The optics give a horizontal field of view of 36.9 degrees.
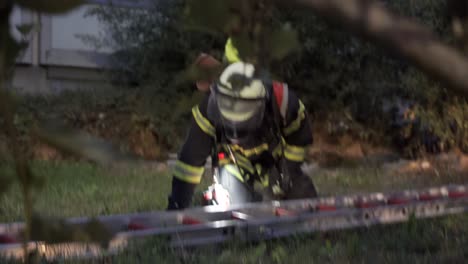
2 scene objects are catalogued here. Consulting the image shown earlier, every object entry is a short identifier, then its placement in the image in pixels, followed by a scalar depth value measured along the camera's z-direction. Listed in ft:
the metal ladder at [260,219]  12.35
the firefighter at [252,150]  15.10
